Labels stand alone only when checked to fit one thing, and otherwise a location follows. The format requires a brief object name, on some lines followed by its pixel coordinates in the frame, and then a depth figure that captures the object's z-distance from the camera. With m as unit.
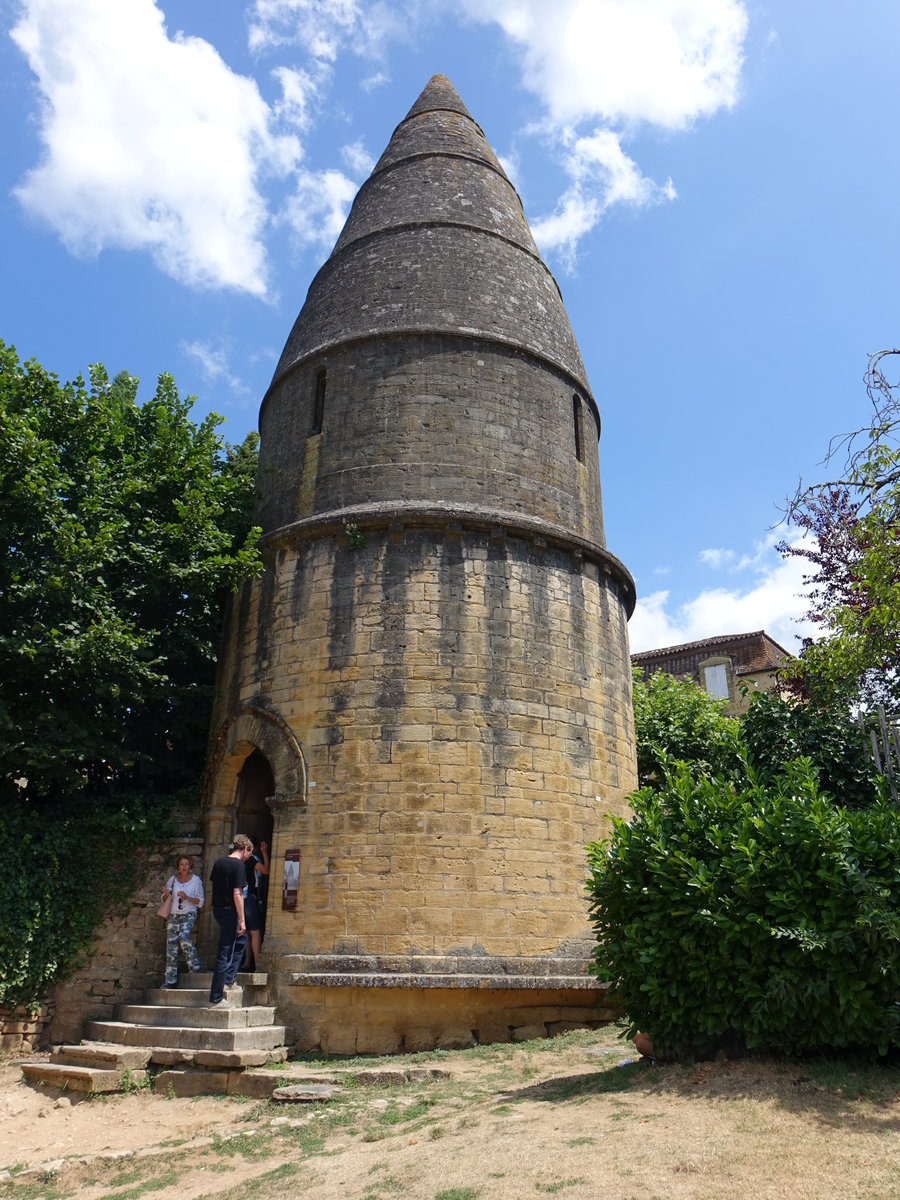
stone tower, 9.49
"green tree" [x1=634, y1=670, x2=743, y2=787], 15.40
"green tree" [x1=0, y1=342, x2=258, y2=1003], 10.34
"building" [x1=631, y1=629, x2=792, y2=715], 28.22
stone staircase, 8.10
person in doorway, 10.30
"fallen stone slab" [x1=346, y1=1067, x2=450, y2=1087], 7.91
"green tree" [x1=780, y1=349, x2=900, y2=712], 8.37
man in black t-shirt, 9.22
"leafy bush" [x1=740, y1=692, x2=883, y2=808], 13.49
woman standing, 10.13
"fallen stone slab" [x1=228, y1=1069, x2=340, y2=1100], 7.80
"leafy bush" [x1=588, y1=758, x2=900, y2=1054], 6.43
